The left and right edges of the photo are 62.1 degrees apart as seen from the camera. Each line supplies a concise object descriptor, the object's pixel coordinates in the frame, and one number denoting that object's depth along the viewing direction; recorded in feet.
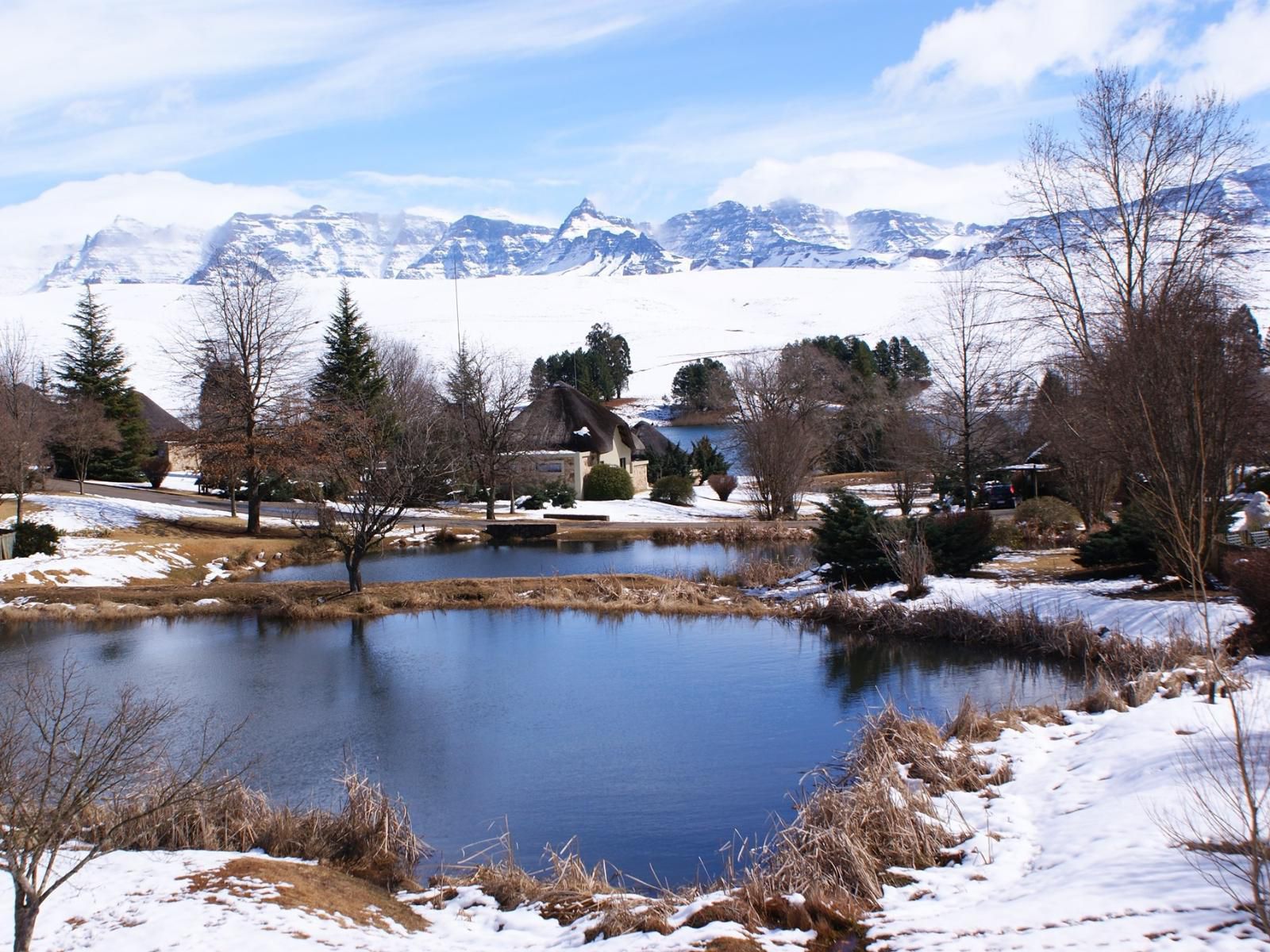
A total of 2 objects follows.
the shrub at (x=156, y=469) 171.94
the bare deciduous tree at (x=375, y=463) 84.28
